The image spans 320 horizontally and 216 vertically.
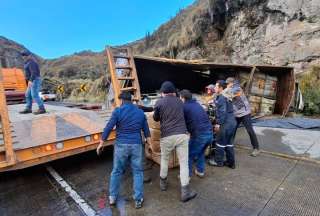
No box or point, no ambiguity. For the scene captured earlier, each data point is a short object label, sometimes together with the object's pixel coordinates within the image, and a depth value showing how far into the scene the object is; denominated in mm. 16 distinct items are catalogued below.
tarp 6727
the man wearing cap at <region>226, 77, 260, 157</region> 4405
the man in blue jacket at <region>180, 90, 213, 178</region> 3480
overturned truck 8508
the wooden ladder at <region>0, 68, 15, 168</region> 2883
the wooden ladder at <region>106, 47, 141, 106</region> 4695
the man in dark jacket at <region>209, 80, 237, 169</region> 3961
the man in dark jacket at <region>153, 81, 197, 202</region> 3111
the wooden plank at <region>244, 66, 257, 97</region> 8477
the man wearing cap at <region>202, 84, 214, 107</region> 4779
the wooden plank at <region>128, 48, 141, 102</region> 5098
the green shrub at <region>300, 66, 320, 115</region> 9109
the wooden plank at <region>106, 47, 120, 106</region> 4668
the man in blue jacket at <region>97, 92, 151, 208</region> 2924
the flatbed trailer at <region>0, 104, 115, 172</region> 3088
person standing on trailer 4629
